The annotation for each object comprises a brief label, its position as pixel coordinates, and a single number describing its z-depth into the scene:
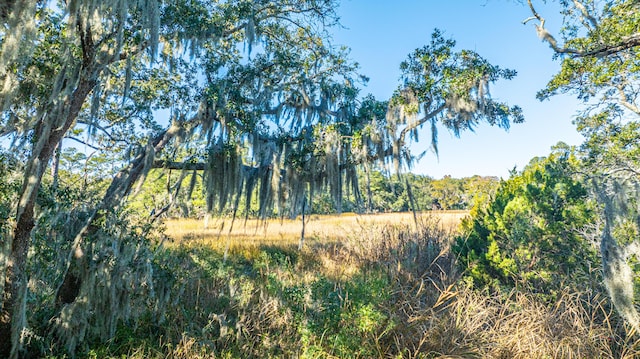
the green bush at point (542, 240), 5.18
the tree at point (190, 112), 3.33
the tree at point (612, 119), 3.85
